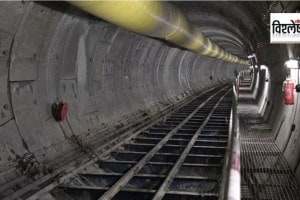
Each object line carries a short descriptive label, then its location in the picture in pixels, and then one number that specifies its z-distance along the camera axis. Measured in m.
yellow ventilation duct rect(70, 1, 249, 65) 5.28
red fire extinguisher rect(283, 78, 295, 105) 9.59
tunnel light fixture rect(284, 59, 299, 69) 8.81
